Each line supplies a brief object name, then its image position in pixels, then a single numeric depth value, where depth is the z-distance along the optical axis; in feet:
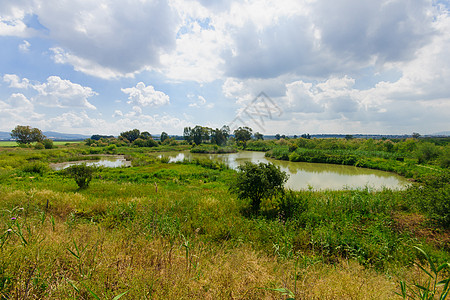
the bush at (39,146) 123.06
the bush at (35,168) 49.08
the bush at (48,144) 132.94
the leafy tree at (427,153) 75.00
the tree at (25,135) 152.12
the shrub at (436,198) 16.43
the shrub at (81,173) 29.63
